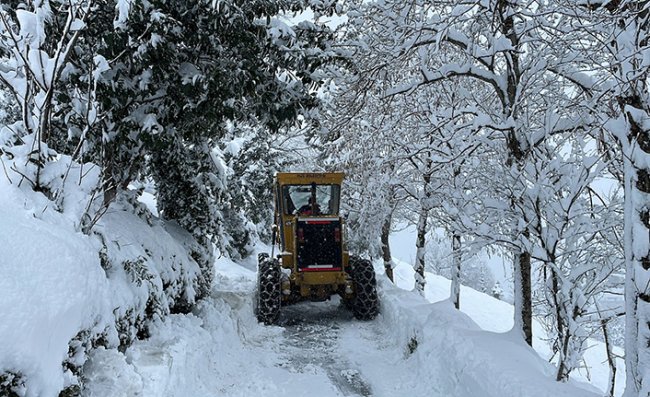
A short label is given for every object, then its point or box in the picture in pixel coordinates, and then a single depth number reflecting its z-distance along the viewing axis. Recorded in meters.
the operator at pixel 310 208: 10.25
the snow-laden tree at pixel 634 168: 3.73
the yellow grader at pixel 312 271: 9.16
